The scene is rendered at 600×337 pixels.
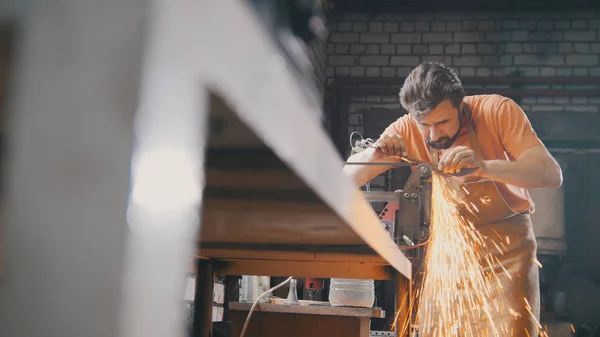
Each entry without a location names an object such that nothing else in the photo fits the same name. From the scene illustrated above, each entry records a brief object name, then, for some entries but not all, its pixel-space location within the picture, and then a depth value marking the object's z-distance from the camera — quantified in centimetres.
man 323
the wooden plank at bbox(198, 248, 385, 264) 125
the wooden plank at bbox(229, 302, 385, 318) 216
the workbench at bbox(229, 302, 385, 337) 218
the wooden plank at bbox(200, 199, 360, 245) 63
